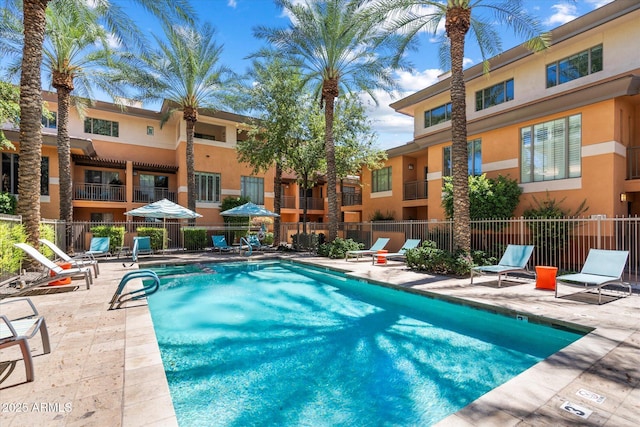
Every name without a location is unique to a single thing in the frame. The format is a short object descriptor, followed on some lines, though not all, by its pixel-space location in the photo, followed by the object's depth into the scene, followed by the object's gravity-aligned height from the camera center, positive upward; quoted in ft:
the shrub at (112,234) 59.31 -3.57
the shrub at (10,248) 25.40 -2.67
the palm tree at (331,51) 49.93 +26.79
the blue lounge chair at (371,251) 49.47 -5.75
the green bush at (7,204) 53.62 +1.86
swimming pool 13.46 -8.07
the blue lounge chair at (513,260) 30.37 -4.65
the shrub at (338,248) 54.08 -5.83
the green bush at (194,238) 66.39 -5.01
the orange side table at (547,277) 28.58 -5.76
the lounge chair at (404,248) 45.44 -4.98
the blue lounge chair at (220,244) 64.62 -6.05
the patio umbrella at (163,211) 52.03 +0.51
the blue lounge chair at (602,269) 23.94 -4.49
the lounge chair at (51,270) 22.81 -4.30
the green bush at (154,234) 62.08 -3.79
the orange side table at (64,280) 28.78 -5.97
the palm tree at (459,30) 36.70 +23.18
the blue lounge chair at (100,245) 47.91 -4.59
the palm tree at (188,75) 62.13 +27.86
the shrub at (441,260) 35.47 -5.51
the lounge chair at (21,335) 11.22 -4.31
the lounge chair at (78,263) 29.89 -5.02
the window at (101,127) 76.74 +21.16
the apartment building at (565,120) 39.17 +13.12
